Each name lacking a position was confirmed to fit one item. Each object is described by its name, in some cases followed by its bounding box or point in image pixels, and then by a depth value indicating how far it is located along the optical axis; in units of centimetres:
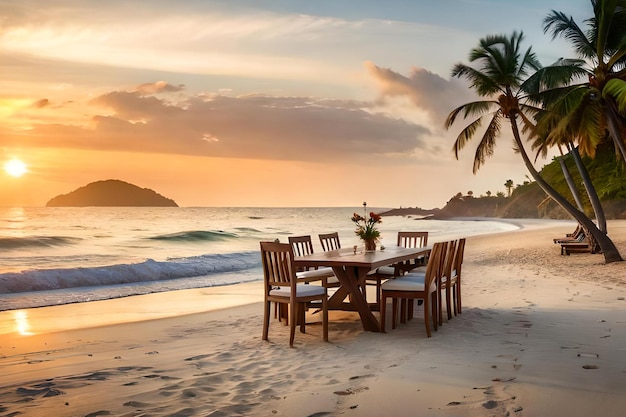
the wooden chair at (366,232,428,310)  771
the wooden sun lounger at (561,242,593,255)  1512
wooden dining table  595
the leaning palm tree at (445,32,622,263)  1434
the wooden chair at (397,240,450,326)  632
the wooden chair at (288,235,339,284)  714
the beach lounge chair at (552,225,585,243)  1600
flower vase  733
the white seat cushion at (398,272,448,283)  625
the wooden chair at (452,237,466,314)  707
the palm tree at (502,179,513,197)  8188
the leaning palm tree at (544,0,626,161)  1241
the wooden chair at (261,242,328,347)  554
